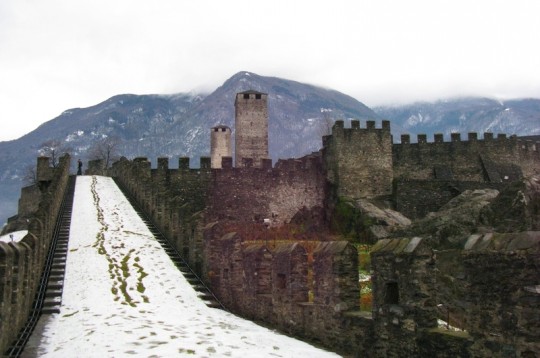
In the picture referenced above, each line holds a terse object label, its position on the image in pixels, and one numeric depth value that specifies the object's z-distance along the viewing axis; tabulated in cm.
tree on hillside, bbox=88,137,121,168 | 9078
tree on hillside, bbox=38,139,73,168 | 7762
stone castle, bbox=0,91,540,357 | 988
